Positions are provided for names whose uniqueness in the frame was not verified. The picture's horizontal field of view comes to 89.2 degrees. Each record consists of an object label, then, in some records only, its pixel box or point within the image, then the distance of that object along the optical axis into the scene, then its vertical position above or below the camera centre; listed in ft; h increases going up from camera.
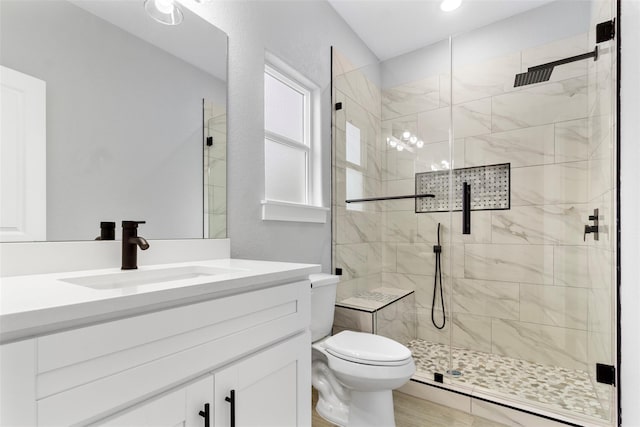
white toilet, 4.80 -2.36
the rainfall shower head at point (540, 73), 5.93 +2.95
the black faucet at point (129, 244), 3.49 -0.33
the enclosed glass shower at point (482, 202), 6.84 +0.28
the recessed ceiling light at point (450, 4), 7.30 +4.77
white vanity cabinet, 1.75 -1.05
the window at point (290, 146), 6.23 +1.42
